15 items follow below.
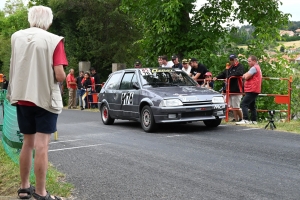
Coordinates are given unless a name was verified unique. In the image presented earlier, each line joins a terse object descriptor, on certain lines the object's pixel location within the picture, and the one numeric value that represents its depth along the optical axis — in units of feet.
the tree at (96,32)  112.68
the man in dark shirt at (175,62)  52.29
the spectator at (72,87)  83.82
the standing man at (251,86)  43.50
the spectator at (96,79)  79.03
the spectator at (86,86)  78.29
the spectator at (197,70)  50.39
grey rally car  38.60
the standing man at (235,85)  46.44
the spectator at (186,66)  51.88
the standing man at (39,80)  15.61
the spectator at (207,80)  49.87
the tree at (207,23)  67.00
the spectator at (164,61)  53.44
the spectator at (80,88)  79.68
